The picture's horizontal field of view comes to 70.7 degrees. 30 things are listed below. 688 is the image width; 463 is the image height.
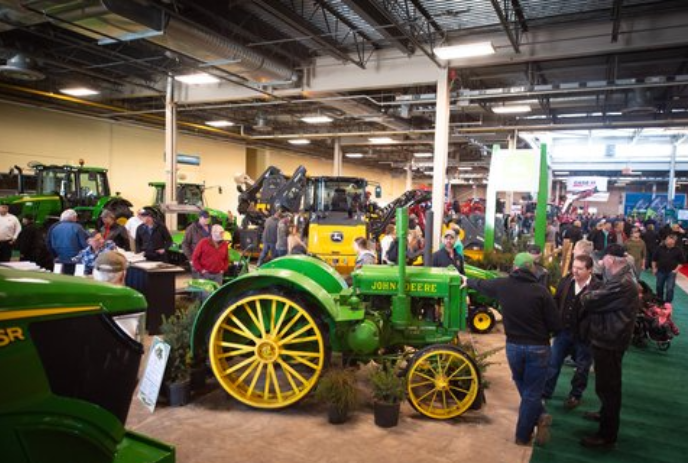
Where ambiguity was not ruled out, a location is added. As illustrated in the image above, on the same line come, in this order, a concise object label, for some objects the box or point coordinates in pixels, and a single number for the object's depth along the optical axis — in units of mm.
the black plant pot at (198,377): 4238
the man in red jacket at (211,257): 6312
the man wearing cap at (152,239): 7598
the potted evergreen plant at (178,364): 4008
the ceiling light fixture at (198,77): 10258
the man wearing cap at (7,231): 8219
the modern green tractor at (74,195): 10953
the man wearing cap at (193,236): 7293
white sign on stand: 3727
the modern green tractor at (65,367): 1396
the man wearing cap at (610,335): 3627
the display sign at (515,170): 8758
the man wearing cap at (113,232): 6898
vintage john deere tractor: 3951
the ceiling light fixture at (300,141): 21141
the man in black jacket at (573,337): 4223
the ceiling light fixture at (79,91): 12683
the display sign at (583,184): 18766
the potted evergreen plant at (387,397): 3791
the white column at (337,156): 19203
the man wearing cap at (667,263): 8242
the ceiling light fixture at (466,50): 7766
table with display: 5703
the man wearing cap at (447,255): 6297
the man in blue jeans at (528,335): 3461
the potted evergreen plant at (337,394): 3799
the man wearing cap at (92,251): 5188
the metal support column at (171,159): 13901
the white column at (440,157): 10180
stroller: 6305
